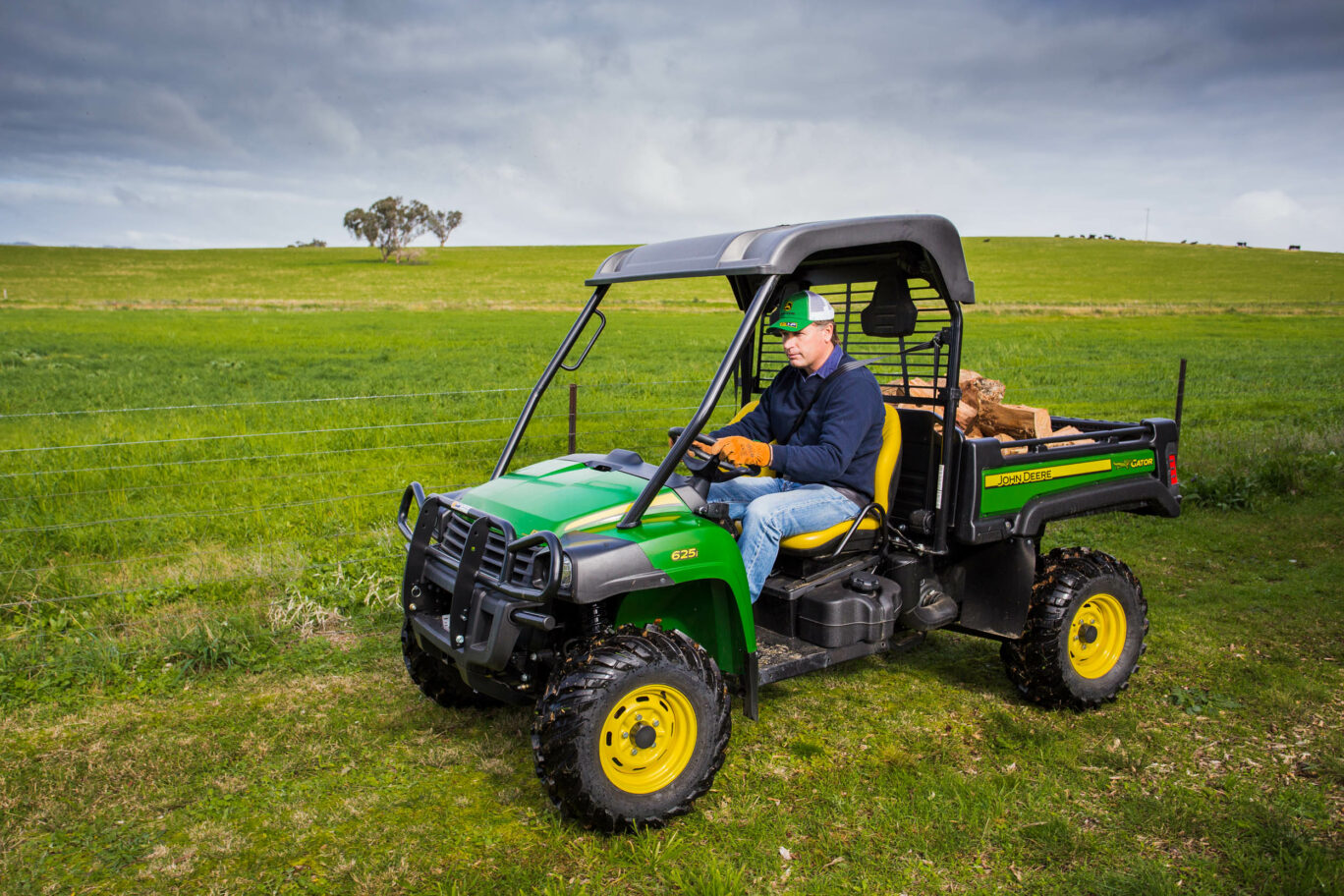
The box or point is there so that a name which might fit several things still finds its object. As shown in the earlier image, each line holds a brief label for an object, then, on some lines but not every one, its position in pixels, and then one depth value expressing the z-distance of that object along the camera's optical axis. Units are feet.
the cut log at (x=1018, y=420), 18.35
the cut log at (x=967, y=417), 20.13
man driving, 12.42
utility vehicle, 10.80
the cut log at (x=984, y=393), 20.03
